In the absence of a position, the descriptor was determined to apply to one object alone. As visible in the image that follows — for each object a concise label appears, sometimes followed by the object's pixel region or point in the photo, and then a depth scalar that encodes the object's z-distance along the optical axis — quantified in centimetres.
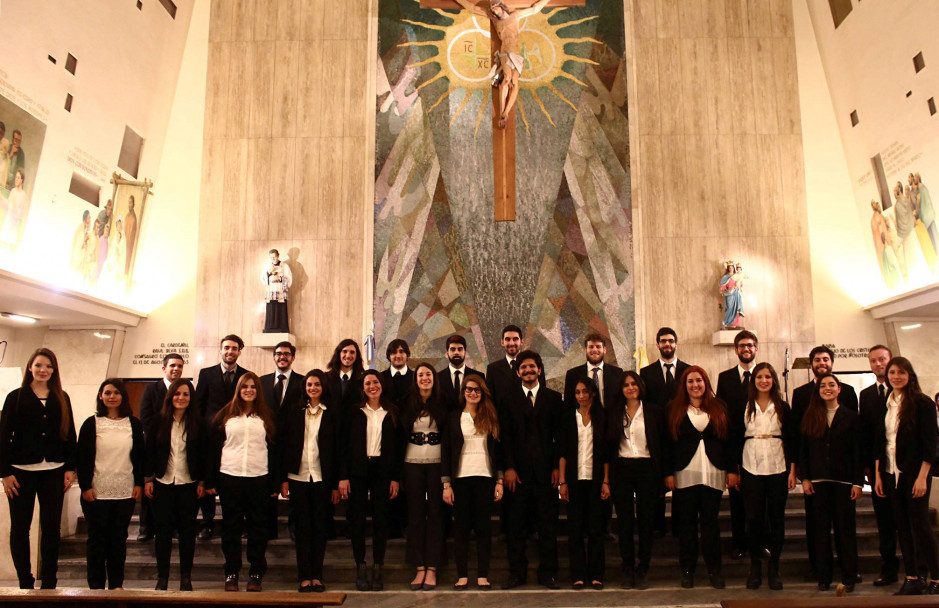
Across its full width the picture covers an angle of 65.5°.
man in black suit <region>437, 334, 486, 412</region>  469
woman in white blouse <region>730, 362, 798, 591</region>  433
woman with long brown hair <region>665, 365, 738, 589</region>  434
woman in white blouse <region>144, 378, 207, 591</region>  427
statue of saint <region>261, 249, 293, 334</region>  839
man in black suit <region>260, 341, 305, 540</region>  490
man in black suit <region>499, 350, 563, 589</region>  442
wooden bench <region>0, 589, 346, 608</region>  299
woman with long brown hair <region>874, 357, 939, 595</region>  412
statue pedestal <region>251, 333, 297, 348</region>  828
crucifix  715
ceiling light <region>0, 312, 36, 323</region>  753
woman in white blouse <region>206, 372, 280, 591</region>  429
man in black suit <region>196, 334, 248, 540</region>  510
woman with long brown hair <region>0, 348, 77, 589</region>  411
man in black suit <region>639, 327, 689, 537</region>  491
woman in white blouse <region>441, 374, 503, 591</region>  438
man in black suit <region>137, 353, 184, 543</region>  491
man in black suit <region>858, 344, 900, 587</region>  438
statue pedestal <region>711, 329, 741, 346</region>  829
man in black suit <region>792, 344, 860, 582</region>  446
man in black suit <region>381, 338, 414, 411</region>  495
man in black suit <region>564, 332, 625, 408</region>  466
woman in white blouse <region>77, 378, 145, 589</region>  416
